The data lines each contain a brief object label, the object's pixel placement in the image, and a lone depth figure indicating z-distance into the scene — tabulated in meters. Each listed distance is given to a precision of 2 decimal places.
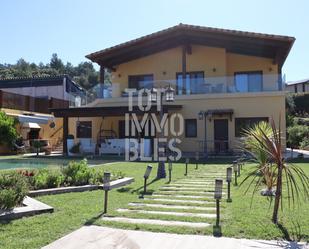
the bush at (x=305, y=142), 13.20
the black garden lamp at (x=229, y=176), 6.23
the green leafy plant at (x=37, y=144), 18.65
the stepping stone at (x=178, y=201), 6.01
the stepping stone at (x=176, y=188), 7.53
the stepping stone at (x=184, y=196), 6.52
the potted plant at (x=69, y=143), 17.83
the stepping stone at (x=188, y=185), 7.91
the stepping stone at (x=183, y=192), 6.89
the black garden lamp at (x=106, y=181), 5.37
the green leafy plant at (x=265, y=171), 6.39
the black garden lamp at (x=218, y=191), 4.60
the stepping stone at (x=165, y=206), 5.55
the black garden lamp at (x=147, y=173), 7.02
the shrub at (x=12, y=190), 4.91
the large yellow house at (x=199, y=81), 17.64
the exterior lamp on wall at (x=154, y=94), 10.00
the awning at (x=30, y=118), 19.70
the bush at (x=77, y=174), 7.42
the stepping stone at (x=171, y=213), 5.08
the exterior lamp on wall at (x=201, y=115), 17.79
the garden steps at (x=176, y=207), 4.76
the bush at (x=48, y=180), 6.95
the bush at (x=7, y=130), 17.42
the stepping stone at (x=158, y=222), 4.56
